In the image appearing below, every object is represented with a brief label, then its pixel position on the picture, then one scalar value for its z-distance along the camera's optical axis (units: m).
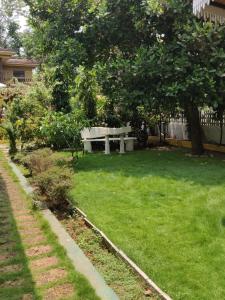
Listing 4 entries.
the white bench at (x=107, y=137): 9.27
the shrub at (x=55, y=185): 4.65
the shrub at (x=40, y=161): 5.76
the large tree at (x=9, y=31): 30.28
